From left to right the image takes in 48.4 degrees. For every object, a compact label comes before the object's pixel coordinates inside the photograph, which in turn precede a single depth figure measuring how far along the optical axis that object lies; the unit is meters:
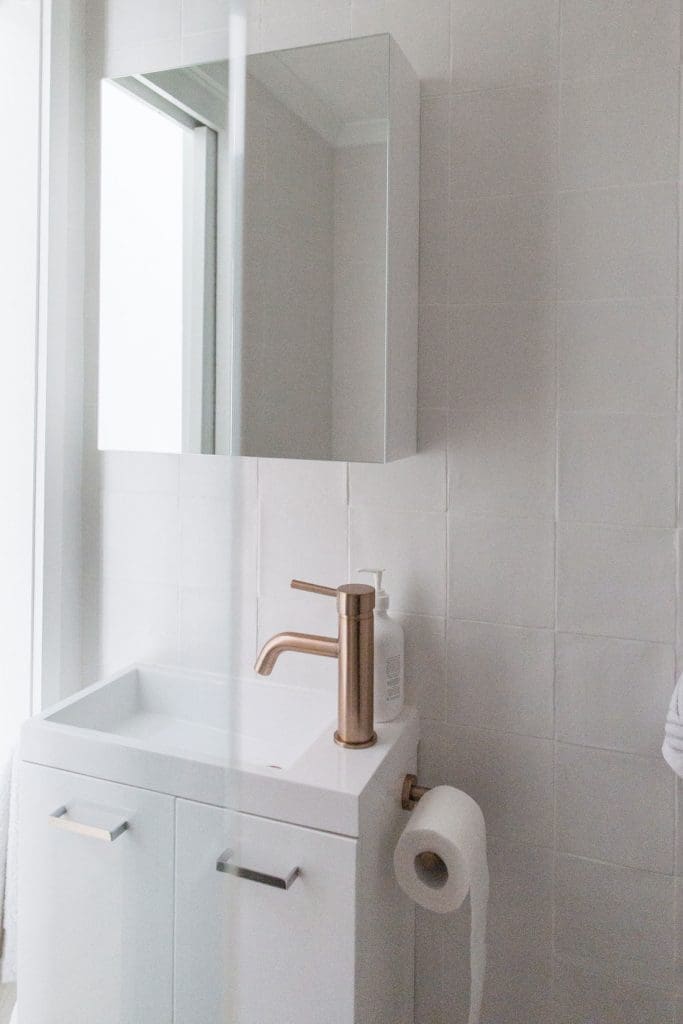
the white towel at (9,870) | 0.42
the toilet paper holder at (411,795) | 1.16
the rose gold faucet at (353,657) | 1.10
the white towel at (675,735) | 1.01
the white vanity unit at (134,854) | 0.44
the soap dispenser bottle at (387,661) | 1.16
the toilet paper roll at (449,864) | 1.01
